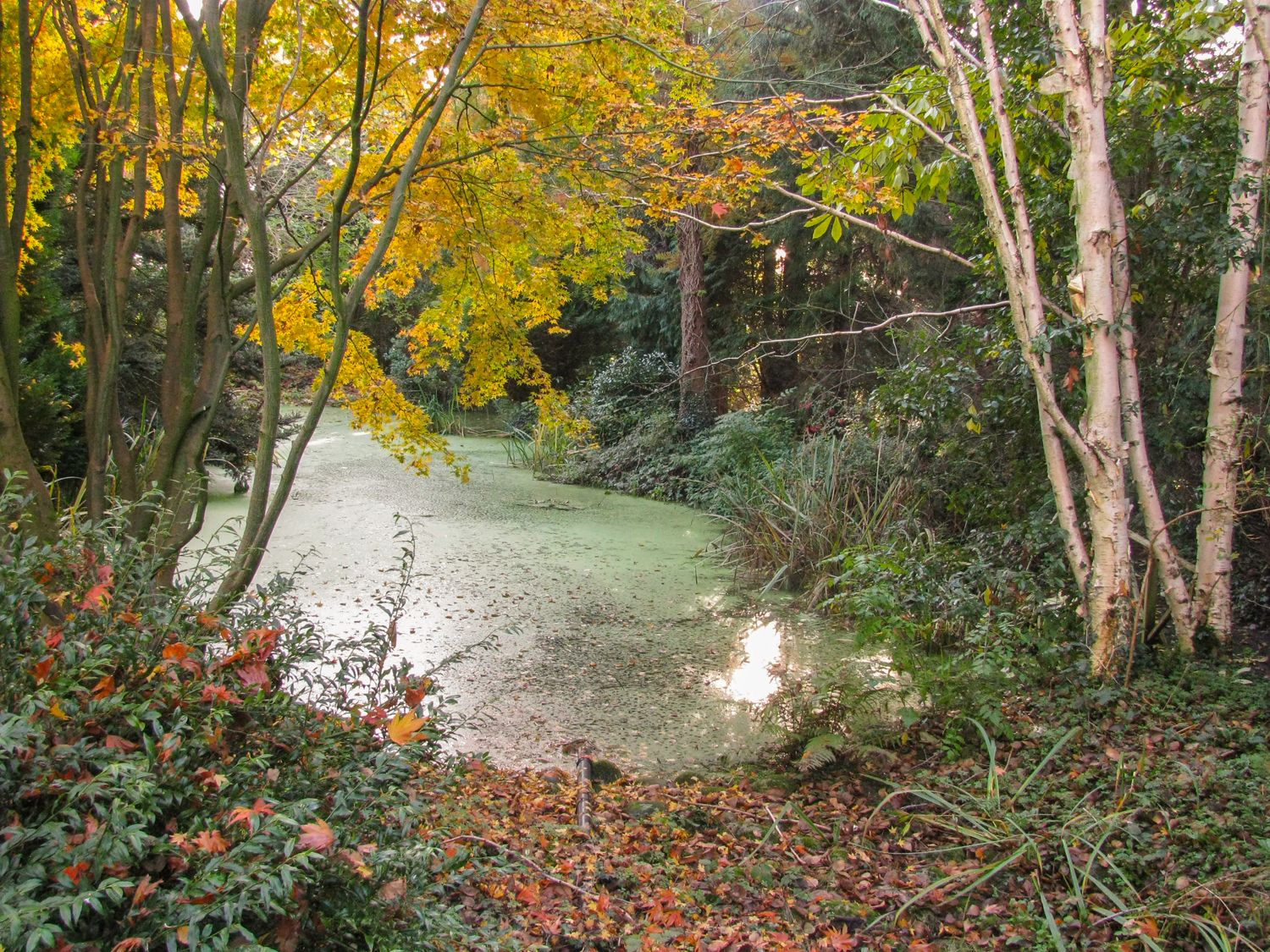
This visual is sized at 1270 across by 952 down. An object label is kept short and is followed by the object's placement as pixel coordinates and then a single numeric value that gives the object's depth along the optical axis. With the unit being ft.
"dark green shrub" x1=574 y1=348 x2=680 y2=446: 32.58
